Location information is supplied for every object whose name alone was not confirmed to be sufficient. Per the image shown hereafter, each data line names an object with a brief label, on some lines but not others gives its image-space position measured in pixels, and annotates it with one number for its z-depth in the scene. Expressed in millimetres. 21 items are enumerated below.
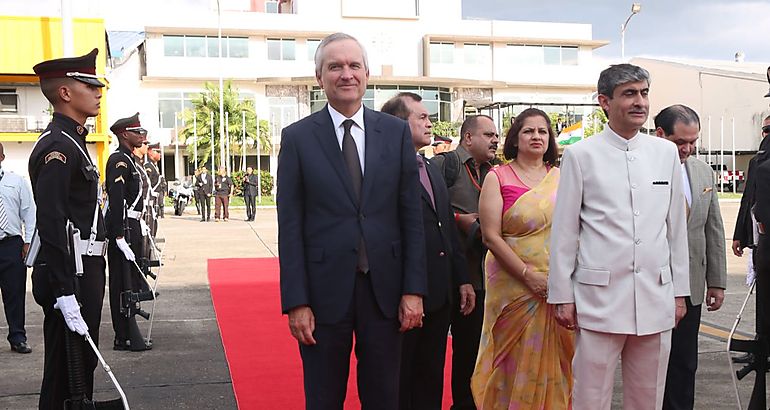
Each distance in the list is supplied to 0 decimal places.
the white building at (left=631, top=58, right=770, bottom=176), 56250
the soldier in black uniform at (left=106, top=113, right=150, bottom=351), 6754
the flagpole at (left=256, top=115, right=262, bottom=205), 39612
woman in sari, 4441
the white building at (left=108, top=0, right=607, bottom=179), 49875
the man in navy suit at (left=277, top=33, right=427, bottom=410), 3264
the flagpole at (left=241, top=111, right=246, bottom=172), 47200
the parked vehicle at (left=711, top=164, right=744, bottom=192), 51050
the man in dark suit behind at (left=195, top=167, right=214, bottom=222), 25781
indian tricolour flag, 37175
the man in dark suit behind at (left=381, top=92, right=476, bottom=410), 4426
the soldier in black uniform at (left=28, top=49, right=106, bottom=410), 3920
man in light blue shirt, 7207
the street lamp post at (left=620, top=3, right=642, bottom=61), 37469
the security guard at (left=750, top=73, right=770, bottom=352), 4594
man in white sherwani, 3438
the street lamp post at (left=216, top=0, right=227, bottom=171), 39531
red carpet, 5594
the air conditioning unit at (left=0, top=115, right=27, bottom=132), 34719
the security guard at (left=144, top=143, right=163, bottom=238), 10305
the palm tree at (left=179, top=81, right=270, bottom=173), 46469
